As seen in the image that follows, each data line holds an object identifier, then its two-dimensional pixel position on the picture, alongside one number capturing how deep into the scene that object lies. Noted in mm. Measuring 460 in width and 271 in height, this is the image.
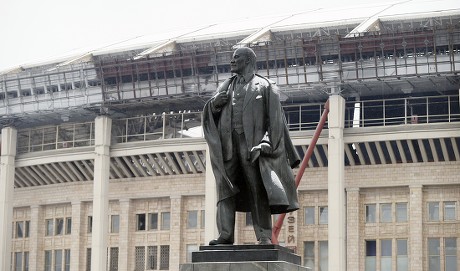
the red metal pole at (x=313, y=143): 62812
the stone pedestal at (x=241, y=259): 16203
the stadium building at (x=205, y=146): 63812
